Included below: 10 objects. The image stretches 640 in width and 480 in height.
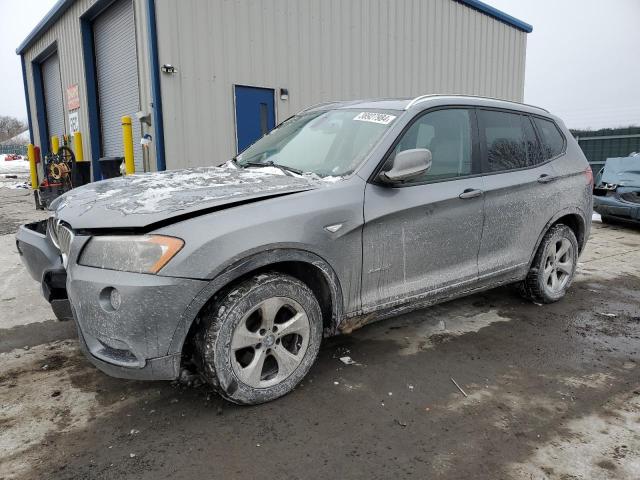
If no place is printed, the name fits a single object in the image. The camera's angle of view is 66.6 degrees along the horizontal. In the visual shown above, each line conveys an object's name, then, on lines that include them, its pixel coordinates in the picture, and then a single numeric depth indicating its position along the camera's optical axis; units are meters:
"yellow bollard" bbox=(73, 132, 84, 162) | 11.39
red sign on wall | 11.88
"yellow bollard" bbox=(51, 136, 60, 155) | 12.89
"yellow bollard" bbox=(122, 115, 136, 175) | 8.66
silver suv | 2.28
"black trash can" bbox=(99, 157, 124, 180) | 9.09
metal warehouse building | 8.20
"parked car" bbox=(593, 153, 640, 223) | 8.23
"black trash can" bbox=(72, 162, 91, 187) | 10.83
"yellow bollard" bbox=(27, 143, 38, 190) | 13.53
